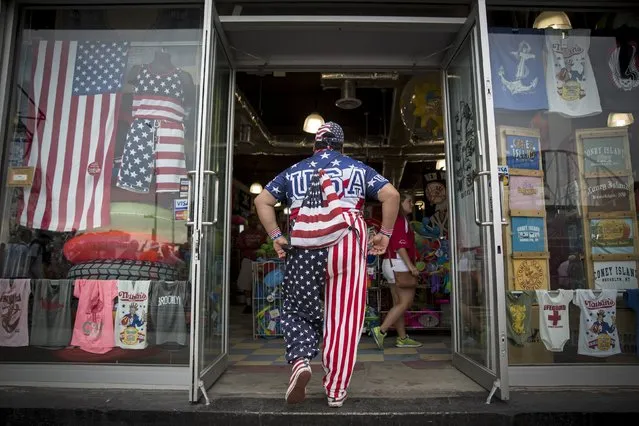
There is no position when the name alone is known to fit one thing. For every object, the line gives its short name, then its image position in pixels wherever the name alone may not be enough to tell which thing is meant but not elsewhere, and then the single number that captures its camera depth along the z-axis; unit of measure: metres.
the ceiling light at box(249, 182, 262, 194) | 14.31
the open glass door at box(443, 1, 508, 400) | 3.52
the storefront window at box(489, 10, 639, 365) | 4.02
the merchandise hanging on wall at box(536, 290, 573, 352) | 3.99
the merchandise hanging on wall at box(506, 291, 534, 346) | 3.97
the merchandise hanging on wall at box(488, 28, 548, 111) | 4.37
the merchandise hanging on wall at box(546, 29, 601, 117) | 4.43
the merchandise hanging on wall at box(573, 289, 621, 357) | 3.96
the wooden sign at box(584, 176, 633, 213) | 4.29
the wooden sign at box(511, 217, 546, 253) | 4.21
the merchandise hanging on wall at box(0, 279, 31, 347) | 4.01
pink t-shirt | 3.97
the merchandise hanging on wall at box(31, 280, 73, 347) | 4.03
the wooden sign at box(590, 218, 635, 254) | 4.20
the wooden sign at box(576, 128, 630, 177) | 4.34
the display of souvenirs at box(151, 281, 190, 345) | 3.95
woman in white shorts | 5.47
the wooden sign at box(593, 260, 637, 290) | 4.11
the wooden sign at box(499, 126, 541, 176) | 4.28
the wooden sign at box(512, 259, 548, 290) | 4.14
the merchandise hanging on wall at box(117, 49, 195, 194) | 4.18
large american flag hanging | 4.24
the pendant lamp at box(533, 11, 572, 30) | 4.44
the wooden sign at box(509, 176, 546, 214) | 4.24
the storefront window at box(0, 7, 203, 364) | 4.00
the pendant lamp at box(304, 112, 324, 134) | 9.08
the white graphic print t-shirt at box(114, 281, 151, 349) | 3.95
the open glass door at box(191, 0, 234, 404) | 3.52
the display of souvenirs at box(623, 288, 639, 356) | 4.00
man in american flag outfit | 3.19
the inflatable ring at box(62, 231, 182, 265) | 4.15
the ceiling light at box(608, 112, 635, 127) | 4.46
